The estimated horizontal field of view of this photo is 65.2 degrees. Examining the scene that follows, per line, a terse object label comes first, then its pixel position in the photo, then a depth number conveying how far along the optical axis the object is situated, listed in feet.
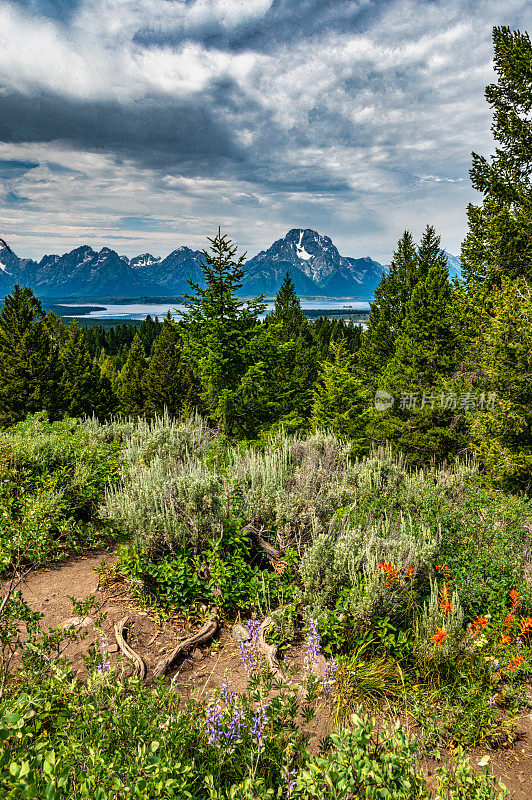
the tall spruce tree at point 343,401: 64.03
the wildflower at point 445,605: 11.85
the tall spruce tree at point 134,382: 120.06
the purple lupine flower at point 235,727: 7.05
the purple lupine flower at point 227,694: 7.61
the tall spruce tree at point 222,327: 45.75
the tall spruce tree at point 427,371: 51.21
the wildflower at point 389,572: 12.12
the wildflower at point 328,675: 8.72
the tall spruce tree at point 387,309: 84.69
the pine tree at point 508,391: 31.17
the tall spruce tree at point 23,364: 89.81
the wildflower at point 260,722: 6.87
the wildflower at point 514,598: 13.25
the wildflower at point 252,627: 9.54
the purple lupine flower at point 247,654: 9.13
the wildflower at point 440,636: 11.27
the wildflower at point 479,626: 11.92
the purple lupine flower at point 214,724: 6.96
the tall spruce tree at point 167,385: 102.12
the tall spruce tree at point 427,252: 77.77
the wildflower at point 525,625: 11.96
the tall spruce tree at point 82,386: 107.34
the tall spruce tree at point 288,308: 123.95
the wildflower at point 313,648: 8.82
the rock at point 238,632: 12.56
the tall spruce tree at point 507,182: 37.22
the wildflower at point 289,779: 6.00
